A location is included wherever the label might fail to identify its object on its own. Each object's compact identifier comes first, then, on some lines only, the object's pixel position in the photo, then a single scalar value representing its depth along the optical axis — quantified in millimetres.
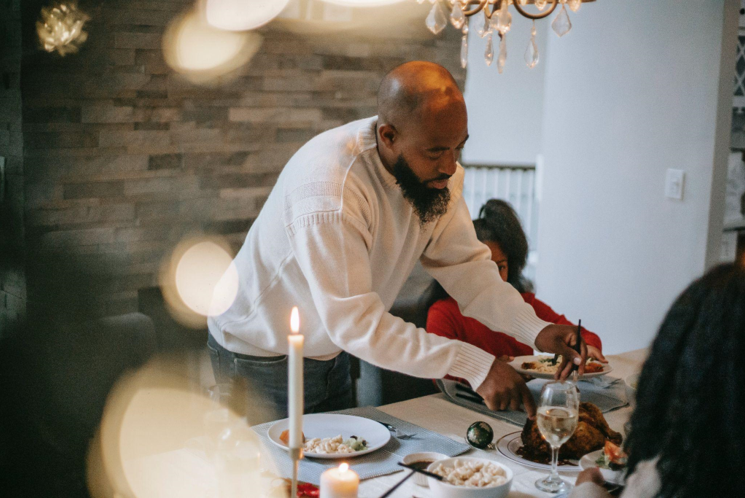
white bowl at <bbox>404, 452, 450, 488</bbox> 1355
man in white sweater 1532
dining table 1163
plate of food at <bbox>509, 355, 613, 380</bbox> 1875
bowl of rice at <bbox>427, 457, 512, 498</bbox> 1213
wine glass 1316
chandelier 1732
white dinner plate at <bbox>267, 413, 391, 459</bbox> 1496
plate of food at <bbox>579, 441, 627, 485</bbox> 1341
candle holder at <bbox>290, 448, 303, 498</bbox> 863
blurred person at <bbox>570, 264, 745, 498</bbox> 951
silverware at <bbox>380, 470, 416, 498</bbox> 1196
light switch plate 2857
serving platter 1416
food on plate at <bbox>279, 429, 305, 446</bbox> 1468
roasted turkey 1463
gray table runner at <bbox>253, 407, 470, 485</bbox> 1376
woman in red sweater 2314
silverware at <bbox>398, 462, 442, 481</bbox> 1212
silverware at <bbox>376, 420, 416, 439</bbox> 1539
